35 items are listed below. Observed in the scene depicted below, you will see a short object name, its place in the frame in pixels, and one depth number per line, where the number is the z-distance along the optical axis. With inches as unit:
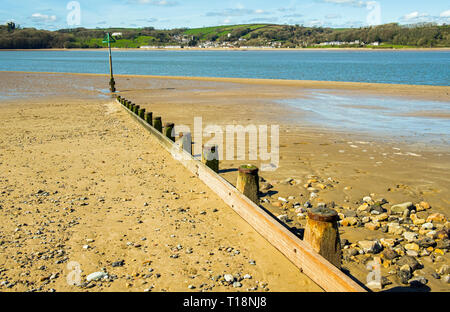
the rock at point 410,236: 225.7
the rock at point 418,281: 182.1
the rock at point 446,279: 185.7
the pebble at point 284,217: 255.5
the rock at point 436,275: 189.5
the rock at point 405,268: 192.6
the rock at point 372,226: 243.7
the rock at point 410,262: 196.5
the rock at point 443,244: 217.5
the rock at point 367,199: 288.5
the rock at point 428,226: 239.8
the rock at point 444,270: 192.7
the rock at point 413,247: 216.3
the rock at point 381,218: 255.7
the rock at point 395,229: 236.1
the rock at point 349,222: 249.9
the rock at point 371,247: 213.2
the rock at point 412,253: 210.8
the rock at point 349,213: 260.4
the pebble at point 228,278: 178.9
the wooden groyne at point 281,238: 146.6
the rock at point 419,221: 248.7
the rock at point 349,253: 208.8
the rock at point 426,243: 219.0
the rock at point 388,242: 221.3
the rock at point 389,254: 206.2
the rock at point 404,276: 186.1
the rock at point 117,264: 192.1
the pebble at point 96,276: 179.7
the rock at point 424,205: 274.0
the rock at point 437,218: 253.8
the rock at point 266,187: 315.2
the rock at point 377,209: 267.3
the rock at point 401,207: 266.1
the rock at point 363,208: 272.3
